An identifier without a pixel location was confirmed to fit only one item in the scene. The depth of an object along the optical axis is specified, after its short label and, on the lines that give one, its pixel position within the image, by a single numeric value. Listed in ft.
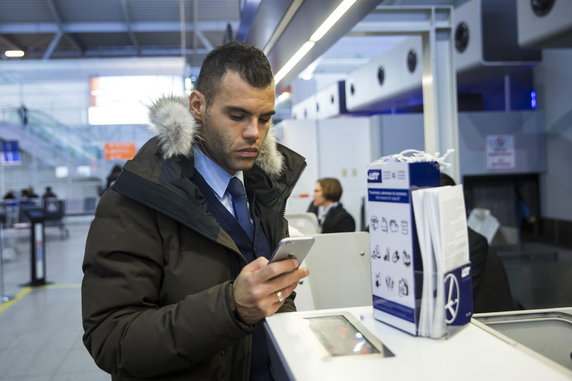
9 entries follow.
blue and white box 3.09
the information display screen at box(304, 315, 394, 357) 2.91
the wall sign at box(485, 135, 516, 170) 20.13
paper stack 3.01
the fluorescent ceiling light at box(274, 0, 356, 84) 8.00
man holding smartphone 3.57
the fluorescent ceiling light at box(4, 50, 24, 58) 15.56
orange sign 60.03
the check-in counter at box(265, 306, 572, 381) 2.57
